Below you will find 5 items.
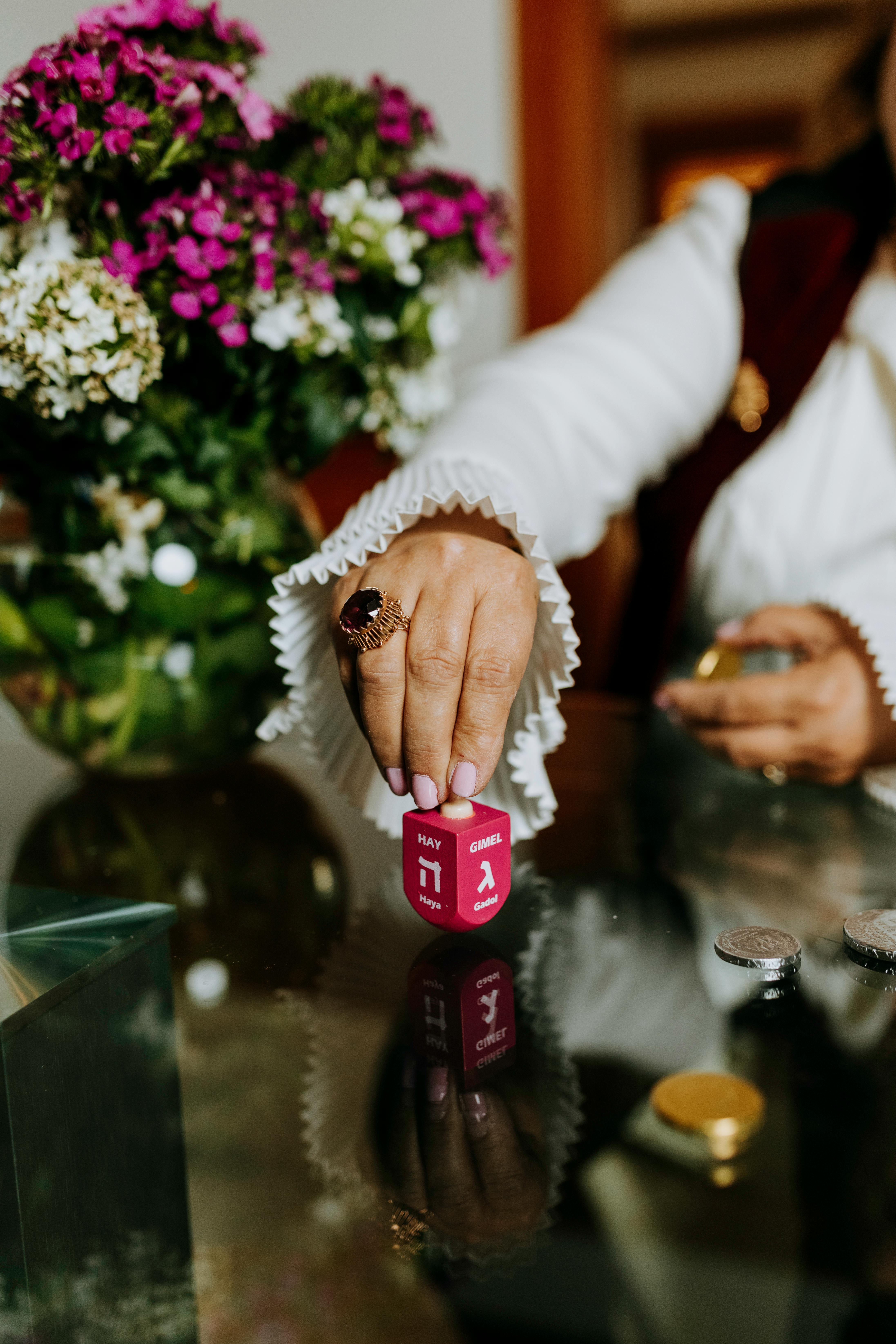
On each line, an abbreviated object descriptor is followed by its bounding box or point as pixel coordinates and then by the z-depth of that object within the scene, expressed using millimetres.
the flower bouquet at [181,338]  438
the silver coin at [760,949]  393
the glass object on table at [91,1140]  267
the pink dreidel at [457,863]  374
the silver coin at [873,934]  401
